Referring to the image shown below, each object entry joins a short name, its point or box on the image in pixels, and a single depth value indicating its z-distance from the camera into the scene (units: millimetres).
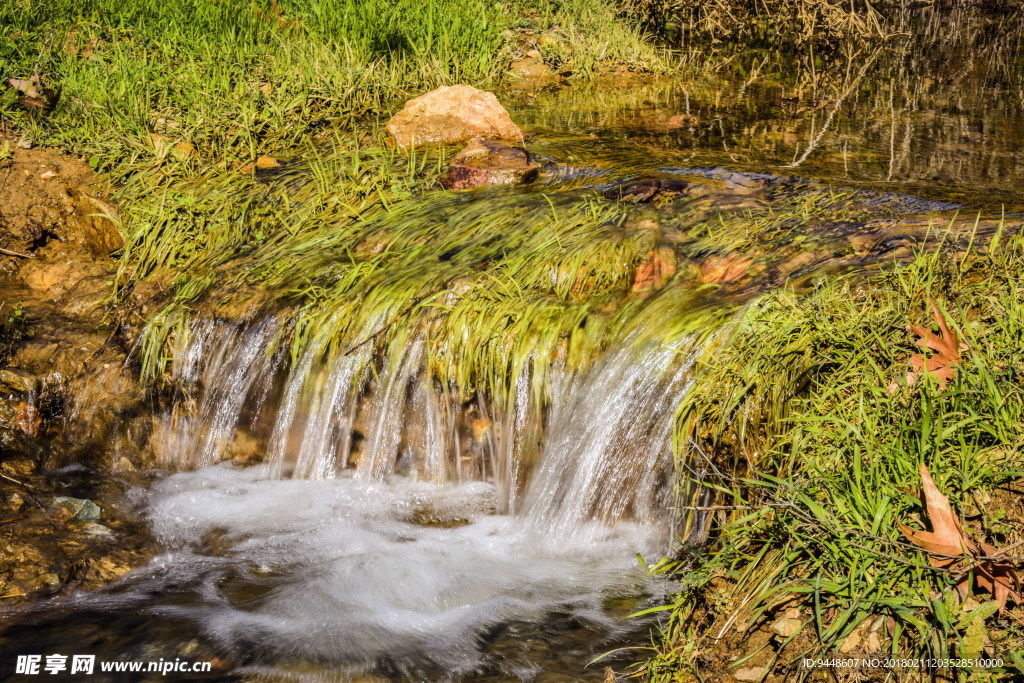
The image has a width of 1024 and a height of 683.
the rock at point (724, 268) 4012
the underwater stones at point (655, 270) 4105
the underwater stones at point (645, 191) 5059
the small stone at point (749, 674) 2535
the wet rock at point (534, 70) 8625
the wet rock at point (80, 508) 4094
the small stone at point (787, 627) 2590
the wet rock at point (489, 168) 5680
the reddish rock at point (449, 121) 6410
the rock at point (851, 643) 2461
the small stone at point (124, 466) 4709
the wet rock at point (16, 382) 4855
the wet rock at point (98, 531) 3966
